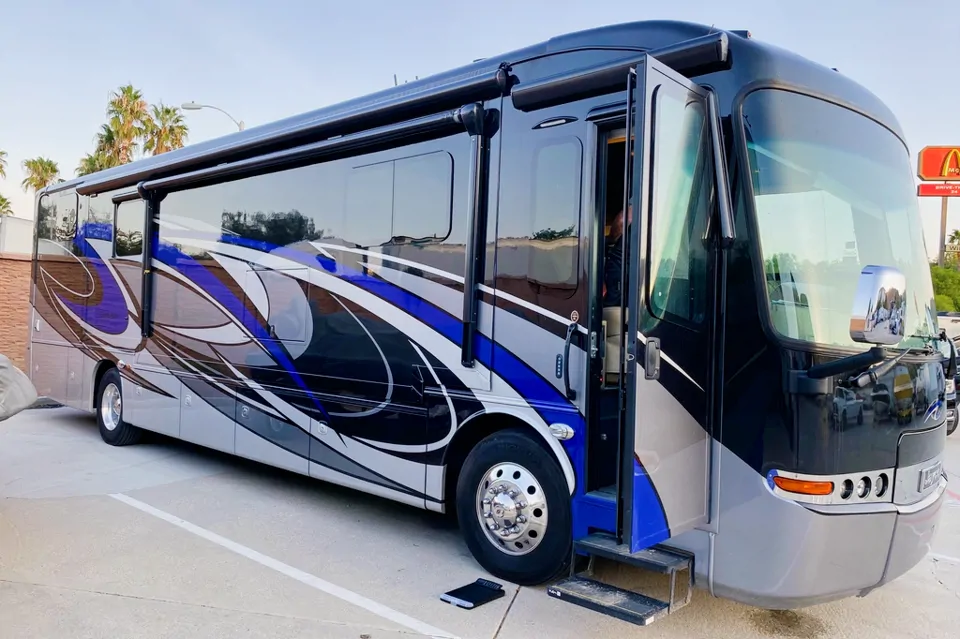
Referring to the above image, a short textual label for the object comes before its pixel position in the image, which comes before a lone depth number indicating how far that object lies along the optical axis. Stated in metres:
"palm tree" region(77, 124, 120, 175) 26.89
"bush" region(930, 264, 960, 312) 24.62
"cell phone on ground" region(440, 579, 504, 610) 4.45
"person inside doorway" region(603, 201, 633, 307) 4.61
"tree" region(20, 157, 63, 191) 33.16
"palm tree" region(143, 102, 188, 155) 27.72
